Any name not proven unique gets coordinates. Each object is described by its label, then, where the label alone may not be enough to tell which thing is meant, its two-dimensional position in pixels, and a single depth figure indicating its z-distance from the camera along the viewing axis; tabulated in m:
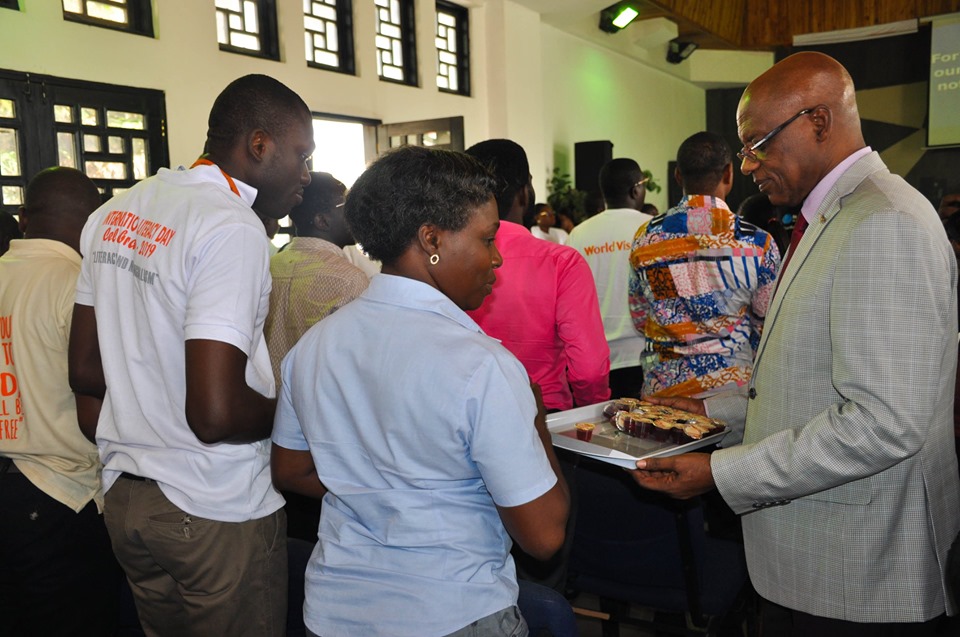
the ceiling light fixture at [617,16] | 9.13
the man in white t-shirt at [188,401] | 1.38
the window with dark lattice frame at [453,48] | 8.00
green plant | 8.87
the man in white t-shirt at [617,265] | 3.59
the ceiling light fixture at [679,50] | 11.54
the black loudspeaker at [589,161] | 9.15
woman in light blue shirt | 1.09
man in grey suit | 1.23
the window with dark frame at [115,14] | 4.81
